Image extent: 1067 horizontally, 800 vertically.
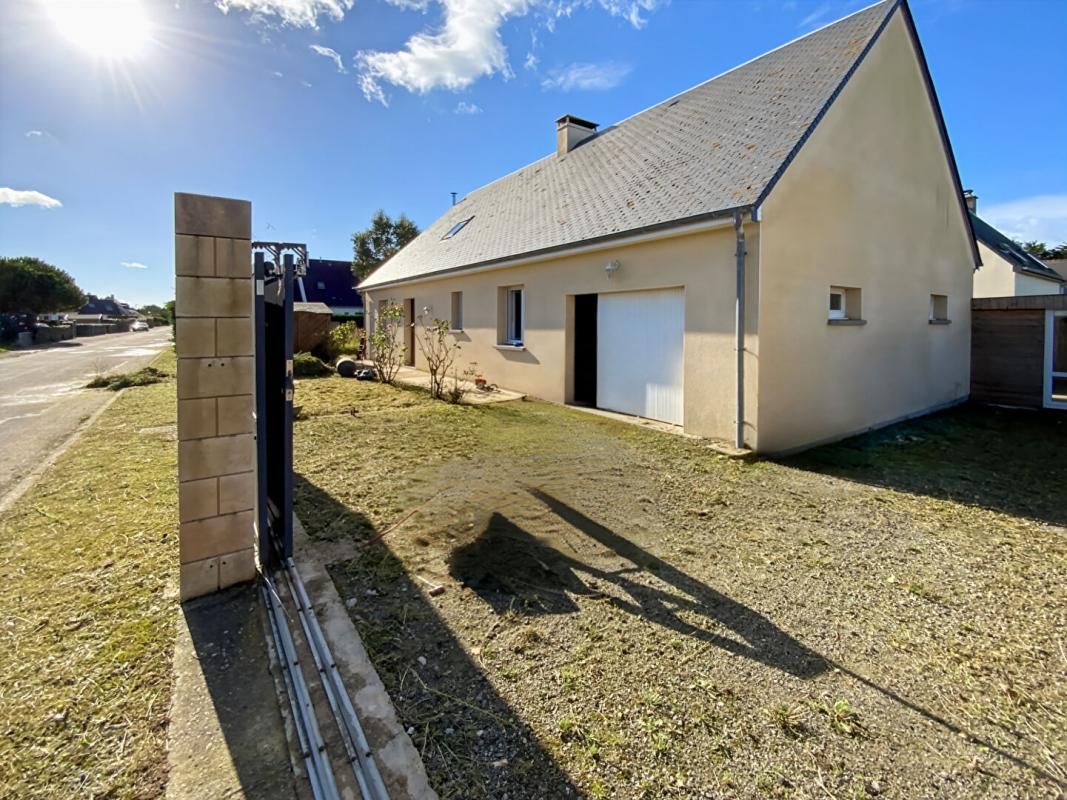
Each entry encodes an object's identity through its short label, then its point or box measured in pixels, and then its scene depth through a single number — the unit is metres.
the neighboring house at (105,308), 79.19
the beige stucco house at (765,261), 6.98
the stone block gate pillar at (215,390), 2.99
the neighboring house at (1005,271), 18.48
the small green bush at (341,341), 16.89
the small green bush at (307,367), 14.53
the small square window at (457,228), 16.42
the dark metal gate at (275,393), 3.28
